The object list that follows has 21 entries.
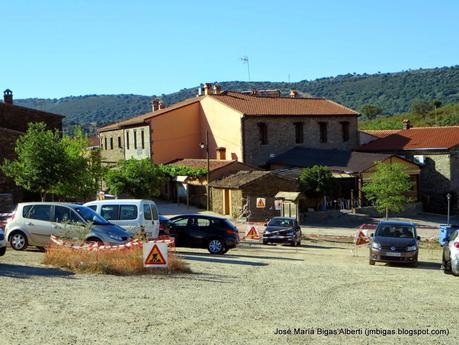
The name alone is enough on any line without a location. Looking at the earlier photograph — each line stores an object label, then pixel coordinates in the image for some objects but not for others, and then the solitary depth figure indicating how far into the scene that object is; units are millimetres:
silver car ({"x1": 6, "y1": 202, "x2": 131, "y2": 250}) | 20062
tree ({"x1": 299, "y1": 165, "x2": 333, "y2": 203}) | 46469
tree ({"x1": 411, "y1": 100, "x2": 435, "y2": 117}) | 112000
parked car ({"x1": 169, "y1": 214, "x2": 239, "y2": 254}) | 24172
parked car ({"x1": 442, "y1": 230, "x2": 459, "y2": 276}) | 19219
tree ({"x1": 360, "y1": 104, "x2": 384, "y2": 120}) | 124875
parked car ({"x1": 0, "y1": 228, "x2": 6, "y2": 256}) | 18438
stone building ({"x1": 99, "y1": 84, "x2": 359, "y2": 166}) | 55281
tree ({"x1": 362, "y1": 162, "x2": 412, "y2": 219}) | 43000
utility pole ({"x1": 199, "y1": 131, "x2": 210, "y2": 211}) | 46997
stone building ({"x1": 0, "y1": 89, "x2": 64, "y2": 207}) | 39688
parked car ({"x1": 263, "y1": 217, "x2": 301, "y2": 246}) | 30812
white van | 22672
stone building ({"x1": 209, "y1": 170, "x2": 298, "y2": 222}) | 44125
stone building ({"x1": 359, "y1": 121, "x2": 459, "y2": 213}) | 53906
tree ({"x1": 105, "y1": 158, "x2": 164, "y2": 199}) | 41156
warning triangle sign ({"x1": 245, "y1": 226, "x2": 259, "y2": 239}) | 32656
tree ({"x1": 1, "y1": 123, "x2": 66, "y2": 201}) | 33219
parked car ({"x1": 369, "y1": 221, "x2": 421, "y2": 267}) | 22656
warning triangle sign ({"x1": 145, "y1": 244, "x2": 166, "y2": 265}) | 17531
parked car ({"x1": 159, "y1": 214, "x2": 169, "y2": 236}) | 25172
